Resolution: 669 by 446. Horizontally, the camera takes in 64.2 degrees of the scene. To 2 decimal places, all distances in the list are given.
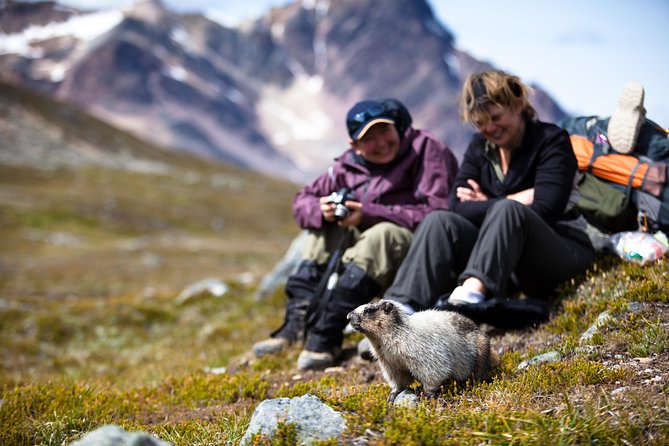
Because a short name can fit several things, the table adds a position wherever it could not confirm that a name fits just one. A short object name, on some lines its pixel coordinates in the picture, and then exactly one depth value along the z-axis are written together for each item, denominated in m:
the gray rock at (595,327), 5.69
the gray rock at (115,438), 3.21
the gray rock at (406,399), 4.71
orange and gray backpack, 6.96
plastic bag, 6.94
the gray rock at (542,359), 5.35
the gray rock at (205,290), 17.59
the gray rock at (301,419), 4.09
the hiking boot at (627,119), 7.13
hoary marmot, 4.96
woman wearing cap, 7.37
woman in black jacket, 6.23
